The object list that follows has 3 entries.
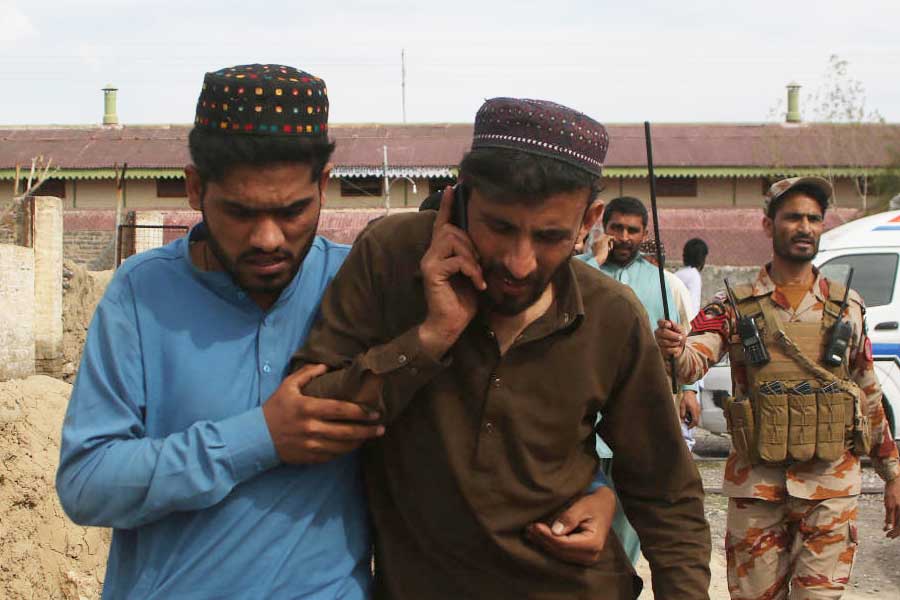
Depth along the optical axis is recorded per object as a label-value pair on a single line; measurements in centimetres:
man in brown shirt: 209
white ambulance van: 996
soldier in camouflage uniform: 476
